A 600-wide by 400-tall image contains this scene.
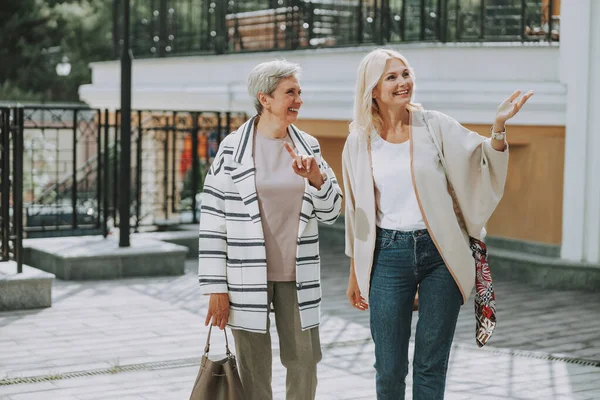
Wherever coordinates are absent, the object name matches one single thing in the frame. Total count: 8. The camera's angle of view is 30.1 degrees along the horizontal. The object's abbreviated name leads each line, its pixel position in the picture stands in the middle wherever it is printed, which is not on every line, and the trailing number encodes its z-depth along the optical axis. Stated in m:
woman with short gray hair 5.03
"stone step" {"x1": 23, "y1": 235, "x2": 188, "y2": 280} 11.27
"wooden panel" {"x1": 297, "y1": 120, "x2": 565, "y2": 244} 11.50
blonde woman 4.87
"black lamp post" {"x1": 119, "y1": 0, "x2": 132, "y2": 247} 11.65
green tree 37.38
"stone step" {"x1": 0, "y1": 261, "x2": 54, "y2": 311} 9.41
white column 11.09
